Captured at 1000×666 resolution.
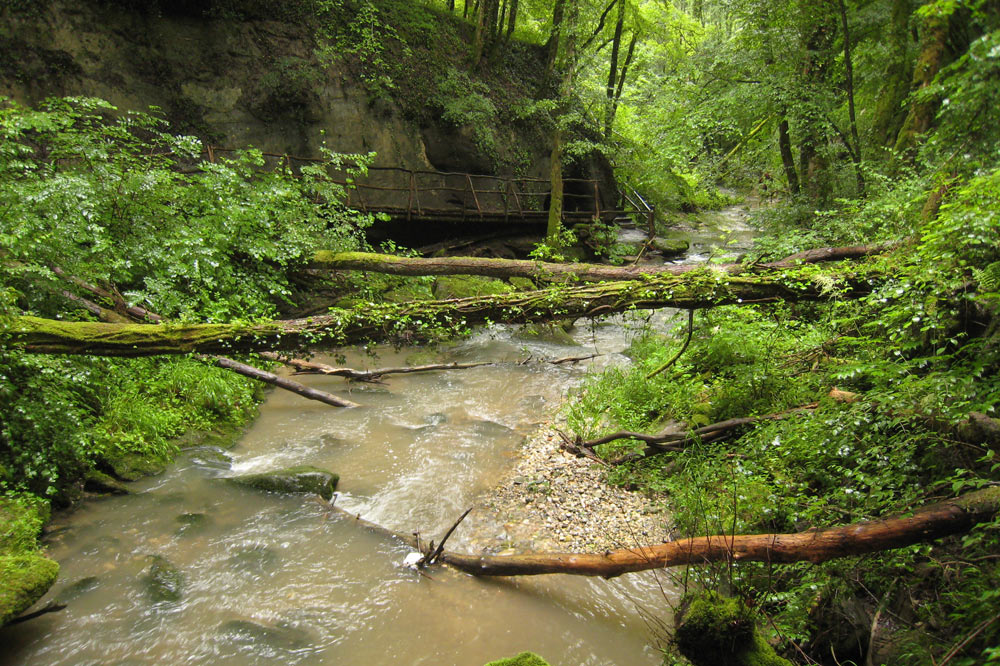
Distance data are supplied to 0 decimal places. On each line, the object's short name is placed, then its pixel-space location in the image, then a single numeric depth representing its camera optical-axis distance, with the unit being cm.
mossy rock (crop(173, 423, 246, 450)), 642
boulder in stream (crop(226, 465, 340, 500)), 557
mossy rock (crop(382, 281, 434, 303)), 1082
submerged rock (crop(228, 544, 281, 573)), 447
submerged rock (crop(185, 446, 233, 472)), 603
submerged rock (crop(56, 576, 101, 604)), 395
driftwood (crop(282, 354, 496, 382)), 794
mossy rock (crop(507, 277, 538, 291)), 1229
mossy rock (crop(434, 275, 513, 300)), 1208
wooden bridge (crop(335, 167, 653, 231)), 1355
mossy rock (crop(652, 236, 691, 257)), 1839
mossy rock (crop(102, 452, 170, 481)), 554
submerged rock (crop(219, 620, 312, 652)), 370
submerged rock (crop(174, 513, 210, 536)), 487
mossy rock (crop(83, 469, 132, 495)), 528
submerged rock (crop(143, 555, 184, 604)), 408
